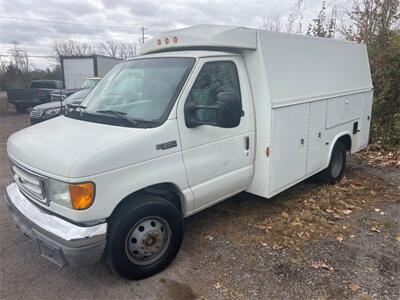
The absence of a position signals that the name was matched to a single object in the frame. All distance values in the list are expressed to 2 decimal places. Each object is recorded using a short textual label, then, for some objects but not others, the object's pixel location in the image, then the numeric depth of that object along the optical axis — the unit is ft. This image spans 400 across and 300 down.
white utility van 9.01
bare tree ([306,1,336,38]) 39.04
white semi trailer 66.59
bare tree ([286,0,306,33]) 44.47
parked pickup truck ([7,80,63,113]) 55.83
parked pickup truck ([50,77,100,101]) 44.39
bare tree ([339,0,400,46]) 31.48
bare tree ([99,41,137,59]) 180.45
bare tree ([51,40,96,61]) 169.17
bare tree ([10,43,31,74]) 96.38
